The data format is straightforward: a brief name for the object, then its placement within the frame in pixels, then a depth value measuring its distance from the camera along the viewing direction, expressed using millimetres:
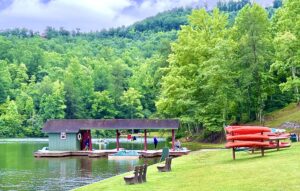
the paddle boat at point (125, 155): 53188
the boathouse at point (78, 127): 59906
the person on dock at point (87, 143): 62756
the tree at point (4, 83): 141500
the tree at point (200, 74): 63438
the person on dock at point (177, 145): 58031
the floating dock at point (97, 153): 54719
